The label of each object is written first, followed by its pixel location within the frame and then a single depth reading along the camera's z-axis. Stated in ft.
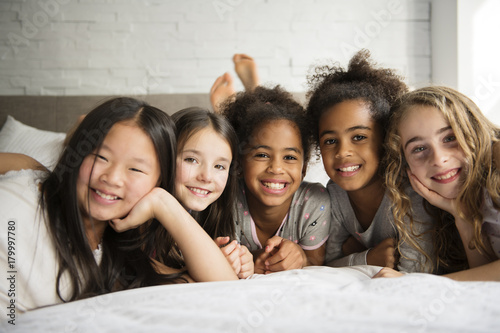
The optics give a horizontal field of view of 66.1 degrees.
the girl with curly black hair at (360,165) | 4.42
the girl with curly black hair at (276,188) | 4.73
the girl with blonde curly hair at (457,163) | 3.74
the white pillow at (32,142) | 6.07
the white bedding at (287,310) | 2.14
